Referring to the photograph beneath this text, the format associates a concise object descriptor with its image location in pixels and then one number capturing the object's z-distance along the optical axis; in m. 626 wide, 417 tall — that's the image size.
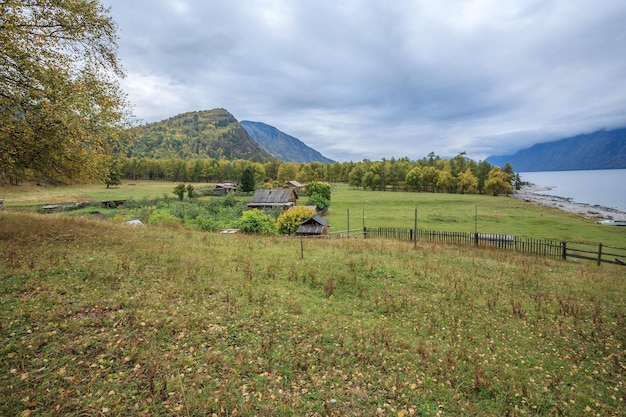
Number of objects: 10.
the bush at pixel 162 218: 34.55
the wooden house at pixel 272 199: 56.91
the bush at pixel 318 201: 59.00
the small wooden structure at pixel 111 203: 57.88
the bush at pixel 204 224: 33.57
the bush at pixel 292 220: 35.36
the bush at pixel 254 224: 29.81
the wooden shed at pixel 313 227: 32.56
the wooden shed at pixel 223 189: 90.87
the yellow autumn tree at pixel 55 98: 9.51
